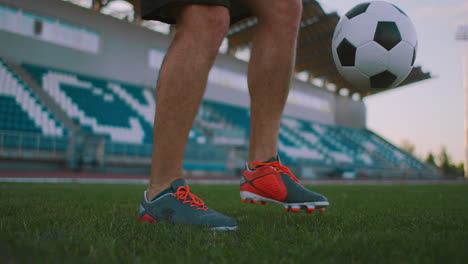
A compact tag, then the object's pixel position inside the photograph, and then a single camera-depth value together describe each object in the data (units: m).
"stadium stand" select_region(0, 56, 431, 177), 10.48
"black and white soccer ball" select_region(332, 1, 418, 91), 2.03
